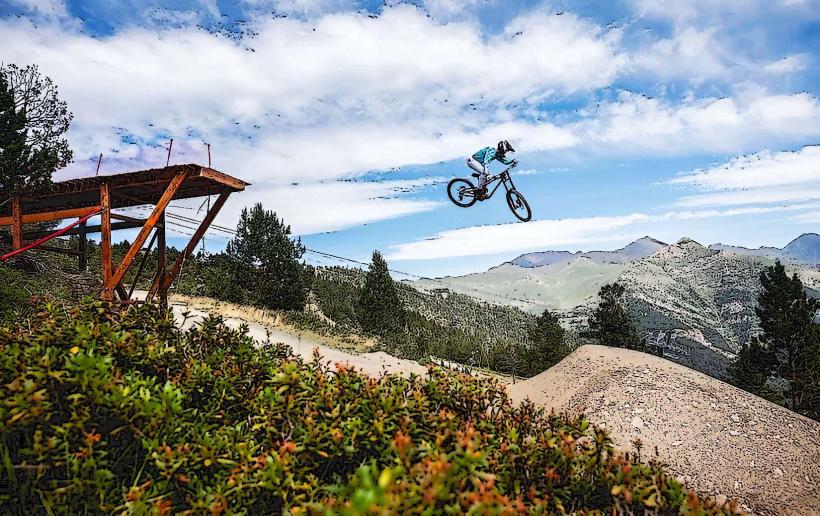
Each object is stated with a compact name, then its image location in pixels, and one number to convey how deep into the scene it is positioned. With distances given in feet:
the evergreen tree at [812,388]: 78.12
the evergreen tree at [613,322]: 91.30
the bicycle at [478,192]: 36.50
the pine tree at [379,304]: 118.93
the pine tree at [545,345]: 102.22
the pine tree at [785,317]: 98.92
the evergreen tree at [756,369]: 102.73
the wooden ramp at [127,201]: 33.37
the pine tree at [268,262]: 111.96
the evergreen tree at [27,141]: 43.42
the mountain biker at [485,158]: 31.68
